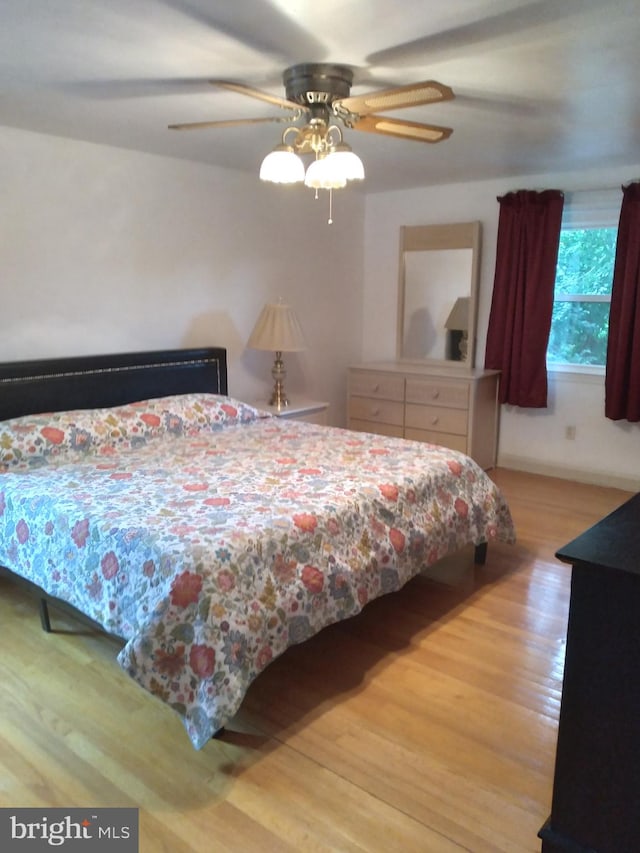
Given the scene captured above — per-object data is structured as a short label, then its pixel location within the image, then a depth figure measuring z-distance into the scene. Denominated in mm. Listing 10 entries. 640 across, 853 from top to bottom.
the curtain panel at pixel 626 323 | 4023
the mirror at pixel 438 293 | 4848
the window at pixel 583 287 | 4344
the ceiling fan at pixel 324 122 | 2260
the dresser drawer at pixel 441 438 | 4613
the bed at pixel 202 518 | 1872
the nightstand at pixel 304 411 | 4266
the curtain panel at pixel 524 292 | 4387
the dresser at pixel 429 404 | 4570
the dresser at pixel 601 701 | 1303
